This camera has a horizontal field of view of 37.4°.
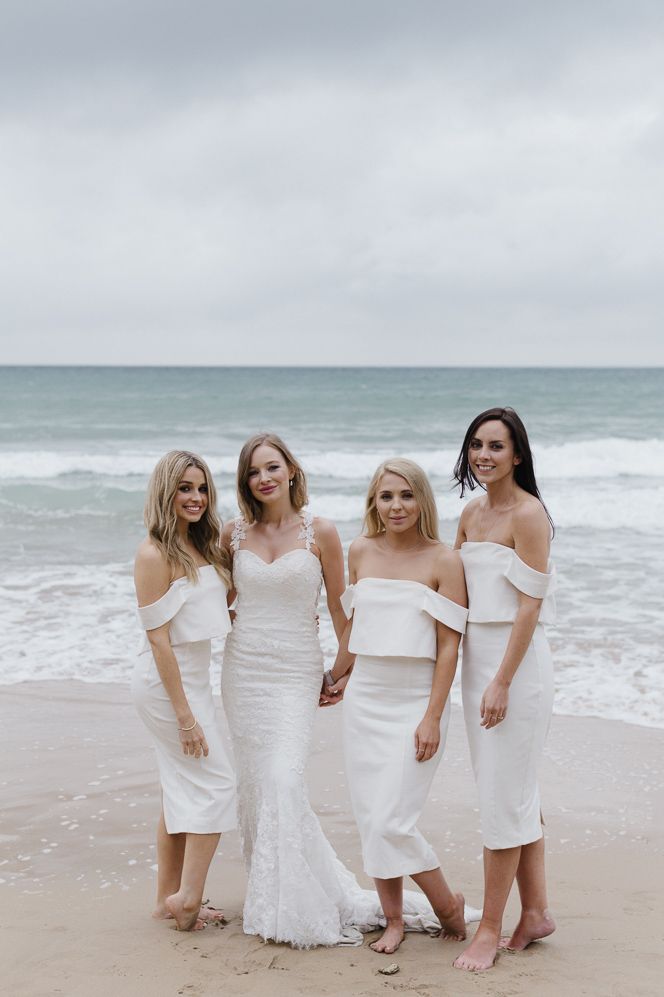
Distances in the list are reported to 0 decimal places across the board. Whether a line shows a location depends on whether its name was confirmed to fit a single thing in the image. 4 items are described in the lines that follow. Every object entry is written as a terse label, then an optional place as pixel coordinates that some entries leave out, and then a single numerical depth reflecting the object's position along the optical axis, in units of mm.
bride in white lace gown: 3881
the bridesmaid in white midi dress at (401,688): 3814
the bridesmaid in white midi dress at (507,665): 3715
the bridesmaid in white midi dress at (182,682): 3982
